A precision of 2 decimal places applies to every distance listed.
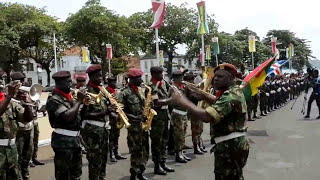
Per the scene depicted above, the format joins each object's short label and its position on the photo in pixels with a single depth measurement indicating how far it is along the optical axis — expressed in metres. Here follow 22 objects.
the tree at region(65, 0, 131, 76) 42.62
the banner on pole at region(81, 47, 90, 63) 32.66
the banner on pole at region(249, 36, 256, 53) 28.38
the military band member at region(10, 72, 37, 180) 6.75
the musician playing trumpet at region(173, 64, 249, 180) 3.93
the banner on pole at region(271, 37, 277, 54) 28.59
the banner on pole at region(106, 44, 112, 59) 32.91
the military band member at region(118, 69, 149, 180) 6.45
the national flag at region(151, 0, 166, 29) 13.91
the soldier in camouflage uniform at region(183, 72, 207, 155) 8.83
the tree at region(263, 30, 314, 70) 68.94
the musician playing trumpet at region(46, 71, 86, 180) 4.94
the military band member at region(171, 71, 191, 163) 8.13
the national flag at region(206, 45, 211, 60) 36.50
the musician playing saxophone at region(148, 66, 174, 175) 7.14
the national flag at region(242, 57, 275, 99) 6.83
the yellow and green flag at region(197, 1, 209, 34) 18.72
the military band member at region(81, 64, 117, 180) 5.66
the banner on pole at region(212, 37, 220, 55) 31.66
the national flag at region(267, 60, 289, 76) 12.24
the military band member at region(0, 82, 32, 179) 4.42
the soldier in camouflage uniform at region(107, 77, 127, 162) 8.73
